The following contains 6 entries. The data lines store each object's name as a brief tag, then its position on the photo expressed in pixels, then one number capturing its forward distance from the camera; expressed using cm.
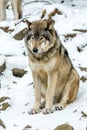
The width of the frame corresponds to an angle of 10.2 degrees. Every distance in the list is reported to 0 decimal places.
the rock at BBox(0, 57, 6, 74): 1106
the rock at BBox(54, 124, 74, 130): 796
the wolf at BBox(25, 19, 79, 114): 854
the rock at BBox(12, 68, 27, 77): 1112
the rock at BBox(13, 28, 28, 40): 1269
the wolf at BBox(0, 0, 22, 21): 1467
